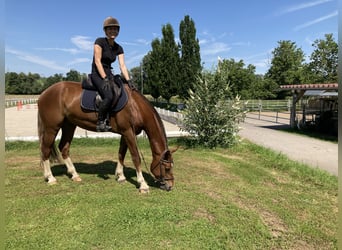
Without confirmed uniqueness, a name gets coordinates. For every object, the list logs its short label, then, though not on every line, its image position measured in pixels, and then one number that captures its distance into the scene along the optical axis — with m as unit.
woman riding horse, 4.52
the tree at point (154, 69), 30.60
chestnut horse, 4.72
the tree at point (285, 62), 45.91
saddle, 4.63
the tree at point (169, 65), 28.25
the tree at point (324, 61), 34.31
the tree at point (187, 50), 27.78
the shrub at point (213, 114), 9.36
